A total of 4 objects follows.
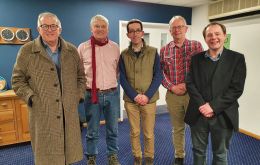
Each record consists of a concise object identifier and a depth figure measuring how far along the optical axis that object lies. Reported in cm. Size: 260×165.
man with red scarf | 205
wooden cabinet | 282
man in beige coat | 162
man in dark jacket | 164
